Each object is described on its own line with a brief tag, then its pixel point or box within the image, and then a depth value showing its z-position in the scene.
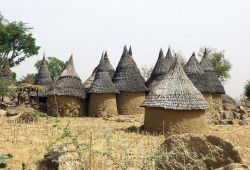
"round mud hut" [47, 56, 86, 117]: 20.69
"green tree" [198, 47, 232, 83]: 42.50
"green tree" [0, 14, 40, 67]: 35.94
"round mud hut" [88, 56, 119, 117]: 20.66
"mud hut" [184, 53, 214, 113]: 23.06
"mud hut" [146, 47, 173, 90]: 23.94
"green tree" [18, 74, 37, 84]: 47.86
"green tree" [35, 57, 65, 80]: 49.78
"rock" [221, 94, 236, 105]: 30.86
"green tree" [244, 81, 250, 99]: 42.72
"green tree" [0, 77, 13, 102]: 19.19
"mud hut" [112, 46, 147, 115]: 21.94
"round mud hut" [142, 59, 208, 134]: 13.32
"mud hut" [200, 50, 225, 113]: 24.28
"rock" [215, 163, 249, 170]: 3.66
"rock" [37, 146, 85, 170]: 4.53
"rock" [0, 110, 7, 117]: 17.92
